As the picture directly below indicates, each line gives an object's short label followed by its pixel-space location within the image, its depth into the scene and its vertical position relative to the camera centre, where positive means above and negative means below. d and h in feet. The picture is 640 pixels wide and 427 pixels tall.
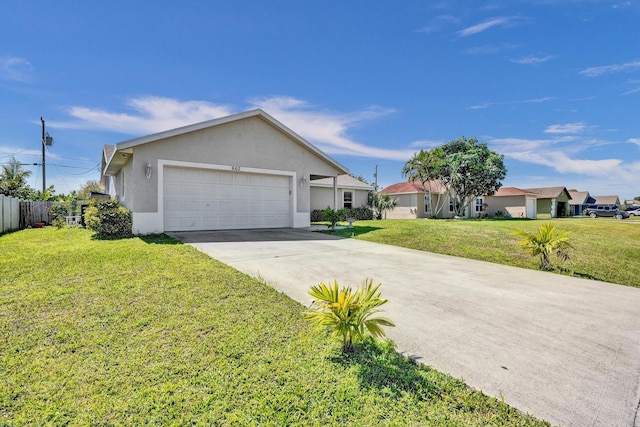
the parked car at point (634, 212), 124.42 -1.09
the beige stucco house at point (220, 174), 36.22 +5.59
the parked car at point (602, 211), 113.80 -0.32
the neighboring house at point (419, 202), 90.77 +3.12
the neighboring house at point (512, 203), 104.68 +2.95
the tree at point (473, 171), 85.61 +11.85
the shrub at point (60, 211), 51.06 +0.57
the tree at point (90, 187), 95.34 +9.09
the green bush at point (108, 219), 33.30 -0.62
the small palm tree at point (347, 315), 9.36 -3.39
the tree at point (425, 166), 86.07 +13.63
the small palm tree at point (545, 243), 22.18 -2.52
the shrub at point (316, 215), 69.31 -0.66
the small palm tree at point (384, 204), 82.74 +2.38
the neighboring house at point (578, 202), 164.44 +5.01
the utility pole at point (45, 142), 84.28 +20.93
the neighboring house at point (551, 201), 116.98 +3.96
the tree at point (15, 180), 75.63 +9.20
